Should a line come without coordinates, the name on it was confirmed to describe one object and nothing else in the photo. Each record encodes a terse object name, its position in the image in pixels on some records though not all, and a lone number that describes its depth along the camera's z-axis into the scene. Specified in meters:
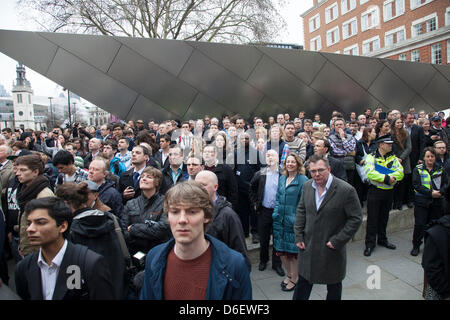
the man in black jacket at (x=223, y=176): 4.28
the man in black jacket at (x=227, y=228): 2.52
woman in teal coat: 3.74
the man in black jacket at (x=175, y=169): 4.42
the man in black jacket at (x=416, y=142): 6.68
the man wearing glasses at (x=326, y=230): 2.90
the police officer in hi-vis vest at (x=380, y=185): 4.52
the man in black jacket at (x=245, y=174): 5.14
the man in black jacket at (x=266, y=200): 4.18
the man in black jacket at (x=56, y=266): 1.84
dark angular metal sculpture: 8.92
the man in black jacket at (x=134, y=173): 4.25
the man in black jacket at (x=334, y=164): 4.54
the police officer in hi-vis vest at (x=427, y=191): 4.59
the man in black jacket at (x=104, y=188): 3.23
